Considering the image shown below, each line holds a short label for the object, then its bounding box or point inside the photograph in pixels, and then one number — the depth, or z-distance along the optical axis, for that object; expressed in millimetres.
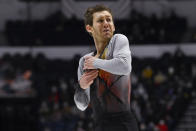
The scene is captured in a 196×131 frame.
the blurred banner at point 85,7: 36531
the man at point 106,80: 7215
